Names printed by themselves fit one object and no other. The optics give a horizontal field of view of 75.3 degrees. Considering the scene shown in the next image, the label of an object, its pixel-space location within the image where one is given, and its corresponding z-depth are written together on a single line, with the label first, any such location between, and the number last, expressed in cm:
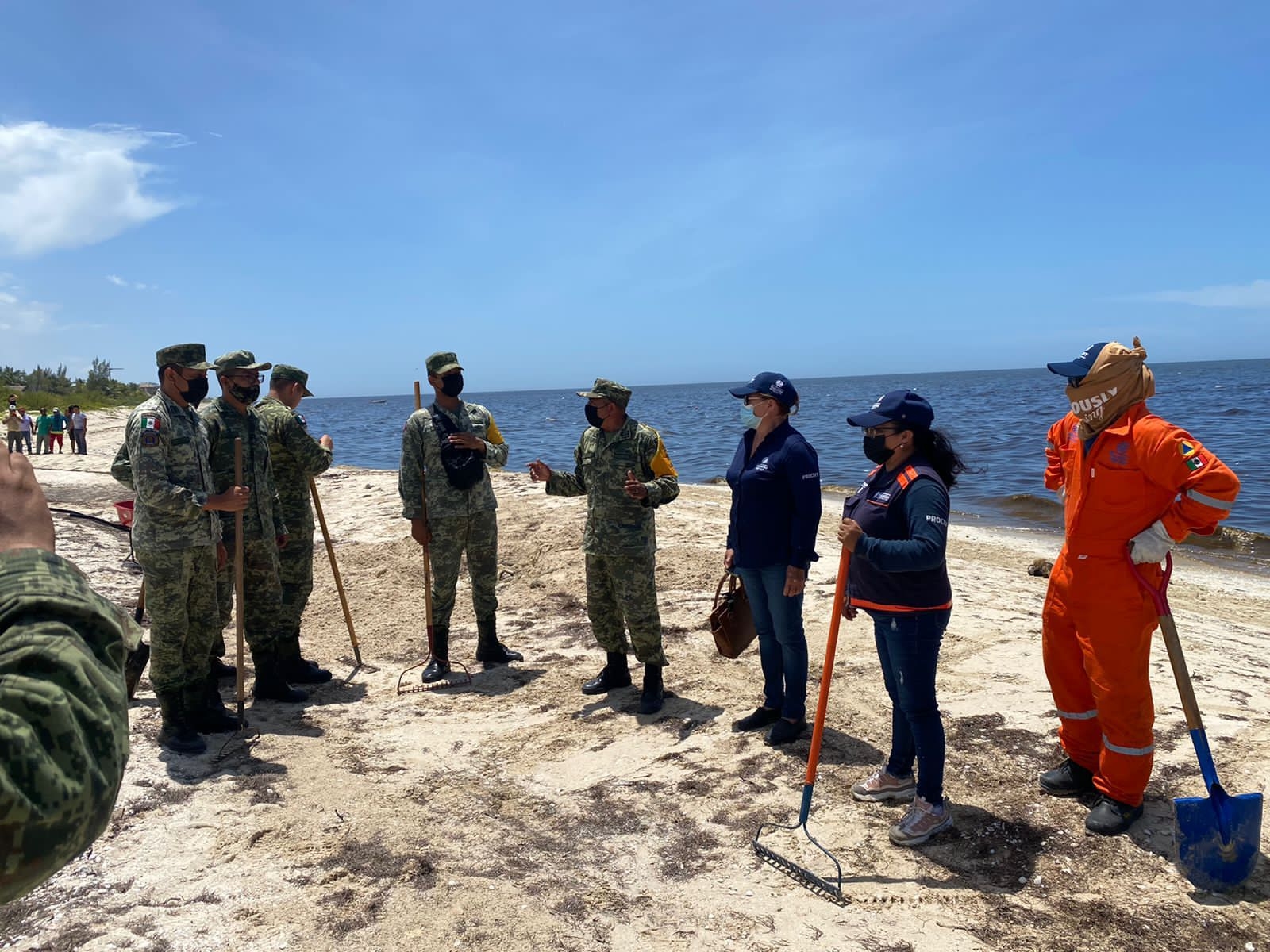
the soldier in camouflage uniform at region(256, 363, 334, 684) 626
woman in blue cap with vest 368
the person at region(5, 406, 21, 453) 2066
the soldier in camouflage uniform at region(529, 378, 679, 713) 553
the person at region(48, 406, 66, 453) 2425
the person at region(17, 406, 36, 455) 2273
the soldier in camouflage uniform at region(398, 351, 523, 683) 624
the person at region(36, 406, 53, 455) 2405
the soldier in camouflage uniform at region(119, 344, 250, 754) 479
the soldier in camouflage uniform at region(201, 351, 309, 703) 558
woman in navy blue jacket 466
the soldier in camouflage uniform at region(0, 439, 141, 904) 96
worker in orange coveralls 357
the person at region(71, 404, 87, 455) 2384
